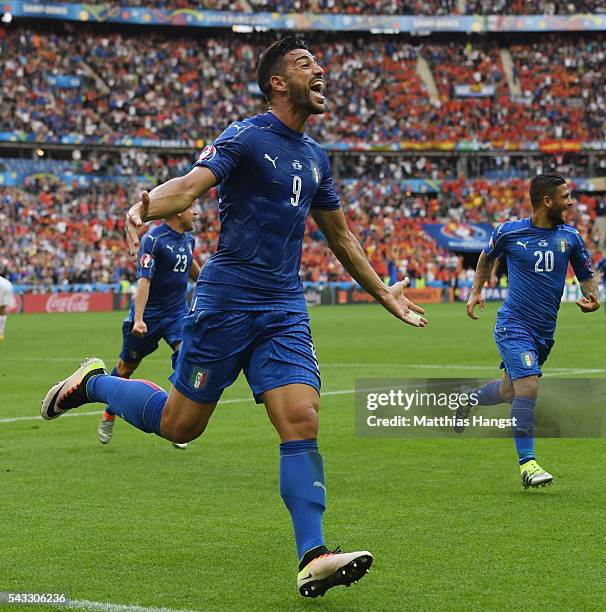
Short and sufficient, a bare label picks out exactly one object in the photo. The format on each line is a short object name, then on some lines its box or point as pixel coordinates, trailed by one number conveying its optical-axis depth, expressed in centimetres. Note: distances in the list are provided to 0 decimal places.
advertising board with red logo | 4238
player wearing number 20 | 870
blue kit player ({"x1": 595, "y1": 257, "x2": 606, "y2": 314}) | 3519
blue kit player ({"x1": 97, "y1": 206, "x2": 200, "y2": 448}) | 1105
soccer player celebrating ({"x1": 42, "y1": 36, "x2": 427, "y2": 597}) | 529
